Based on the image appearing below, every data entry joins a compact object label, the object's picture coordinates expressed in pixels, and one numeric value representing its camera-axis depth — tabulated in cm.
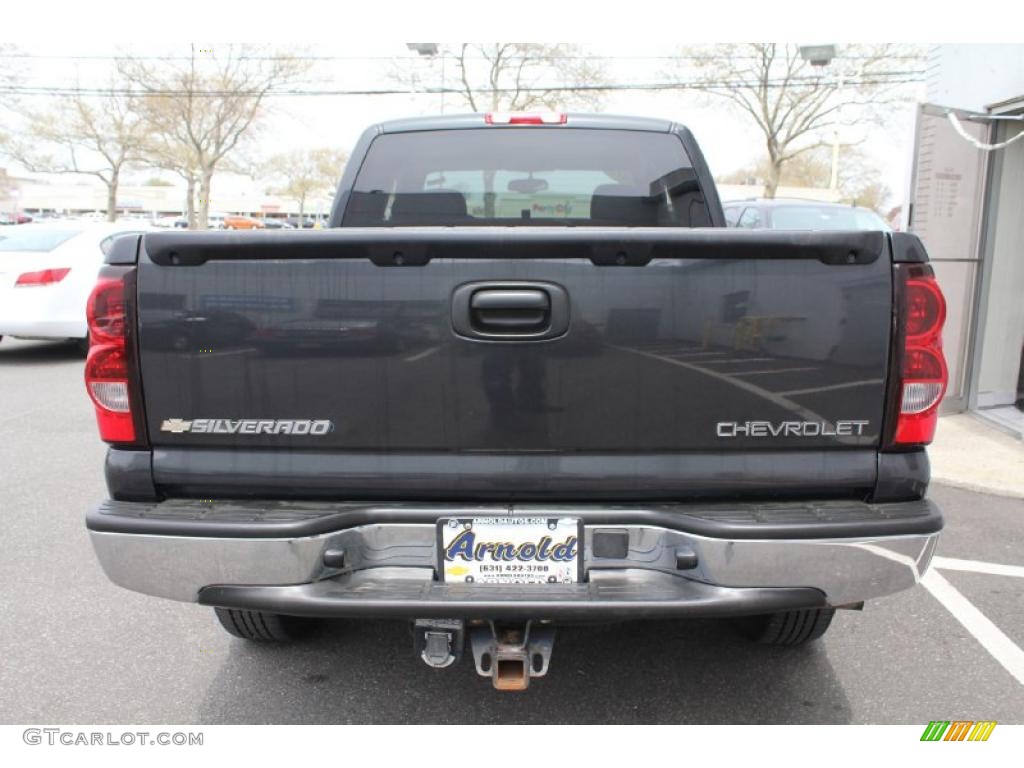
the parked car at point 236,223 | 4869
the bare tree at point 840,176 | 4761
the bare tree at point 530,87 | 2845
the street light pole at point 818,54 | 1652
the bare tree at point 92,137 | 3381
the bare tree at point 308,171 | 6127
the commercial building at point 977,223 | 673
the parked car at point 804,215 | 984
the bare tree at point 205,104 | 3003
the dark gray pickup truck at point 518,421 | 211
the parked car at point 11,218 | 5186
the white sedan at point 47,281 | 945
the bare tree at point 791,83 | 3091
